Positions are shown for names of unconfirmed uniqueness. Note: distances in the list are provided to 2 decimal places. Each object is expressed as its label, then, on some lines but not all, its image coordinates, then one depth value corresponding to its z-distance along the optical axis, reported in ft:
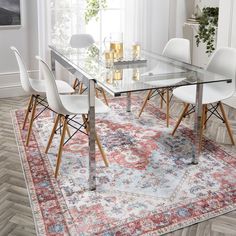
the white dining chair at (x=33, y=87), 11.49
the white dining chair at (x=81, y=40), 14.66
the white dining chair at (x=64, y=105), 9.51
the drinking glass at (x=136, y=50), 11.23
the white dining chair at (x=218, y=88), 11.34
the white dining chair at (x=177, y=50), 13.46
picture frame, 15.97
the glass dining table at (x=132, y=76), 8.71
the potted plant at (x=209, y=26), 16.66
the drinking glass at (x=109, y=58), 10.37
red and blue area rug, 8.25
